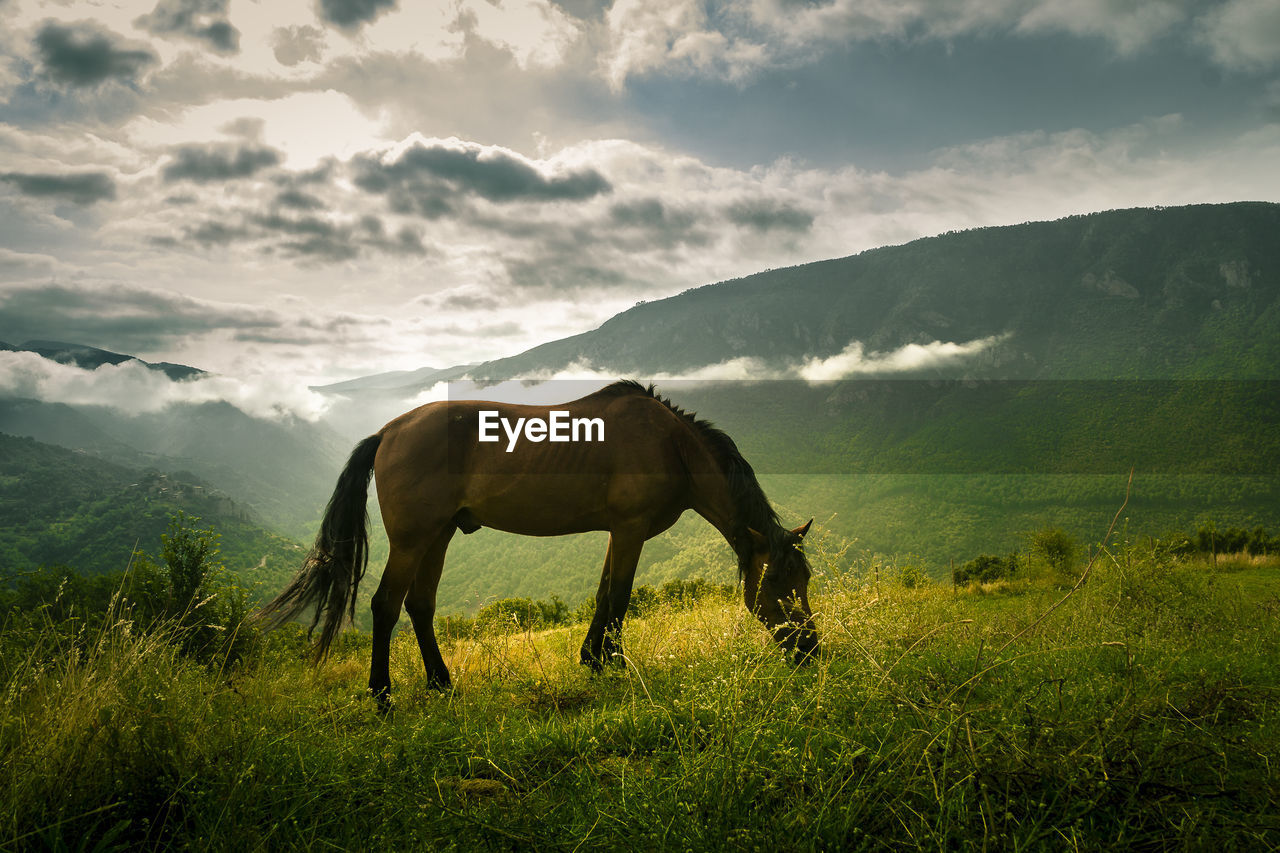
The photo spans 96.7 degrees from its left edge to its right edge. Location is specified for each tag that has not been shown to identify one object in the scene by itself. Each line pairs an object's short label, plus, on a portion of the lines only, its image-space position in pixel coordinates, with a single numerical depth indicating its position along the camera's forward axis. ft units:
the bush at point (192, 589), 22.43
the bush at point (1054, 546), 58.15
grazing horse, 18.54
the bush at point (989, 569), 52.65
